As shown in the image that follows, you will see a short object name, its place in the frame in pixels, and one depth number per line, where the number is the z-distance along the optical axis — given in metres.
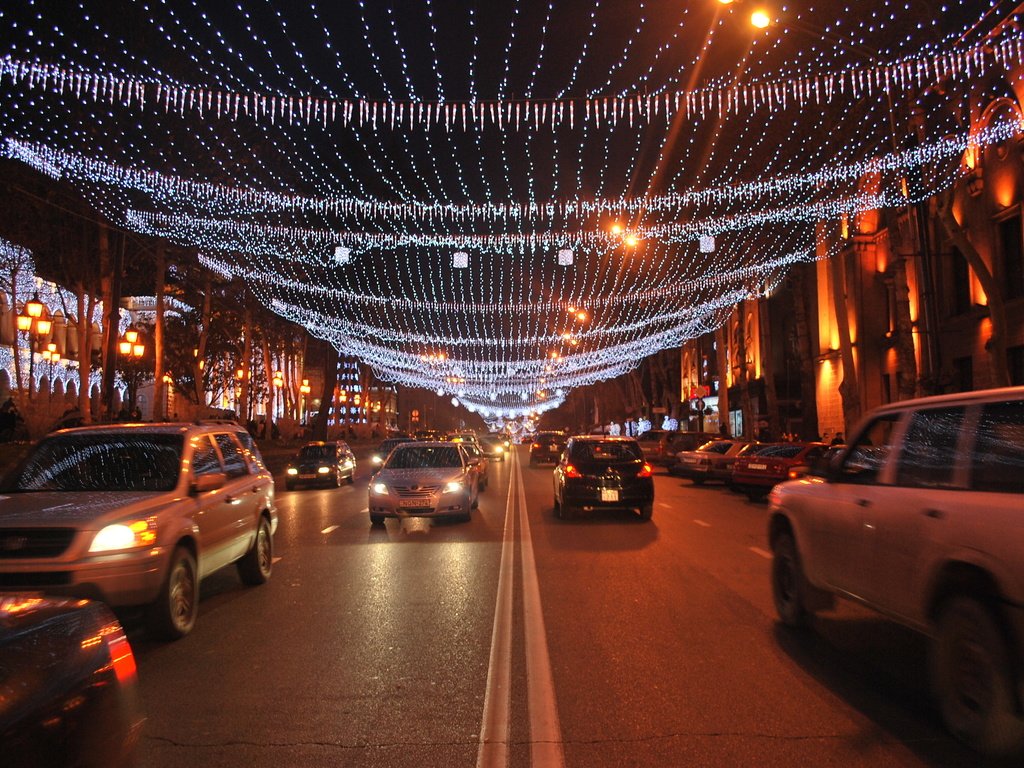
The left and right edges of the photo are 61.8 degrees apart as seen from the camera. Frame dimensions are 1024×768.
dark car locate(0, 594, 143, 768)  2.69
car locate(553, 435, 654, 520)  16.17
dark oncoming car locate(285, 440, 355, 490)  28.27
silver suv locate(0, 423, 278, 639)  6.47
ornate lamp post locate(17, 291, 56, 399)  23.42
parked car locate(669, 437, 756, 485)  26.22
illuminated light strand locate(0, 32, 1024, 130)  14.92
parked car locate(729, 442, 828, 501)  20.84
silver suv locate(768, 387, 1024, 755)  4.38
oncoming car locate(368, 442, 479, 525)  15.07
